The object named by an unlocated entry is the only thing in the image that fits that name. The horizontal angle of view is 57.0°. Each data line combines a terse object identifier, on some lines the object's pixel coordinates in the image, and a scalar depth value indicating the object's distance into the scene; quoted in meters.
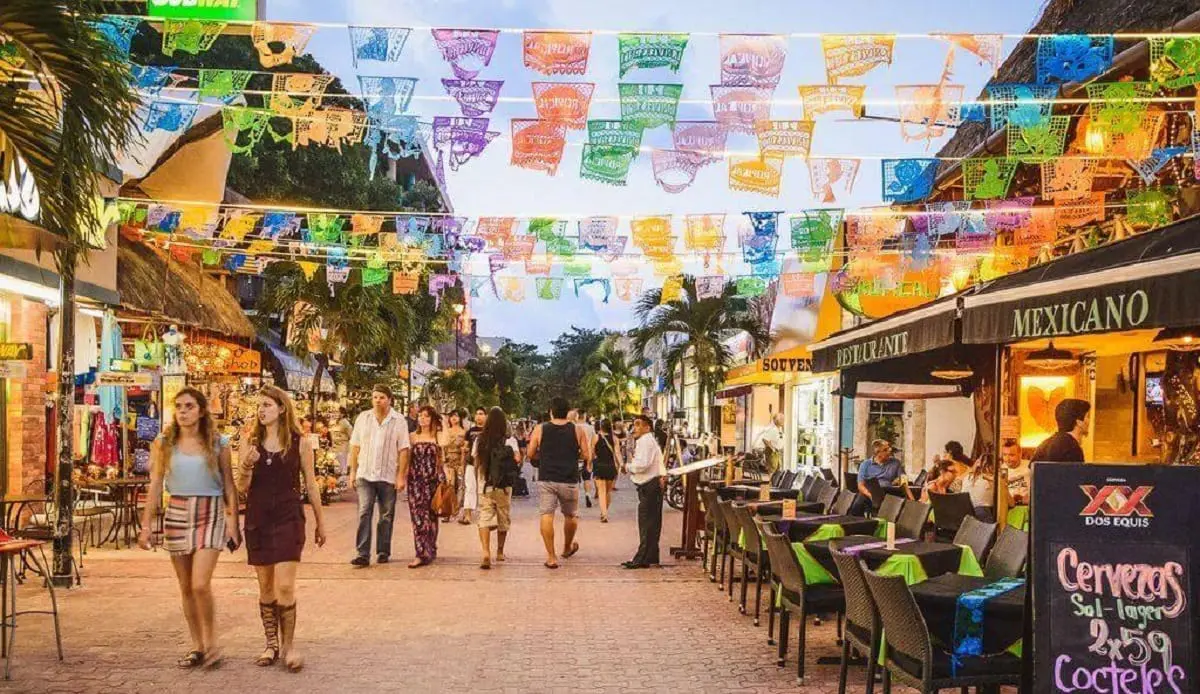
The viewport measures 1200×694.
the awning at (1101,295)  5.82
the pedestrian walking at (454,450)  18.48
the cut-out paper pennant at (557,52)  9.39
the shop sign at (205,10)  9.86
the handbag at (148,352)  16.81
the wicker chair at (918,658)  5.27
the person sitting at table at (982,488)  10.92
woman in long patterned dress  12.45
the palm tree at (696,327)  35.75
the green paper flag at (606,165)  12.43
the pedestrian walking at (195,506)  7.16
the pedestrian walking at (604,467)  18.41
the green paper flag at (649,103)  10.30
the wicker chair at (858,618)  5.92
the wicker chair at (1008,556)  6.78
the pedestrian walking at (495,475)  12.39
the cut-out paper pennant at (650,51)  9.39
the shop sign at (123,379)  14.61
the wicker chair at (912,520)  9.05
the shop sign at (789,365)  20.72
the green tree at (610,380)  64.44
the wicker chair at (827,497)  11.58
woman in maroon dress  7.25
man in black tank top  12.37
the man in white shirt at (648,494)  12.59
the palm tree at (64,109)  5.91
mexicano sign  6.16
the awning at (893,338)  9.30
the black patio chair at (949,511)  10.24
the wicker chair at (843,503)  10.77
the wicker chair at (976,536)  7.72
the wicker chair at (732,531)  10.33
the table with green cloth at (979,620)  5.54
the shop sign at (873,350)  10.13
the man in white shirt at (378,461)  12.33
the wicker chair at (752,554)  8.93
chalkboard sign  4.89
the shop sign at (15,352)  10.52
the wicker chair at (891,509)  9.69
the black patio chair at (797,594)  7.26
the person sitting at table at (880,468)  14.68
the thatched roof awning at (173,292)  17.41
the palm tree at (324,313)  23.70
